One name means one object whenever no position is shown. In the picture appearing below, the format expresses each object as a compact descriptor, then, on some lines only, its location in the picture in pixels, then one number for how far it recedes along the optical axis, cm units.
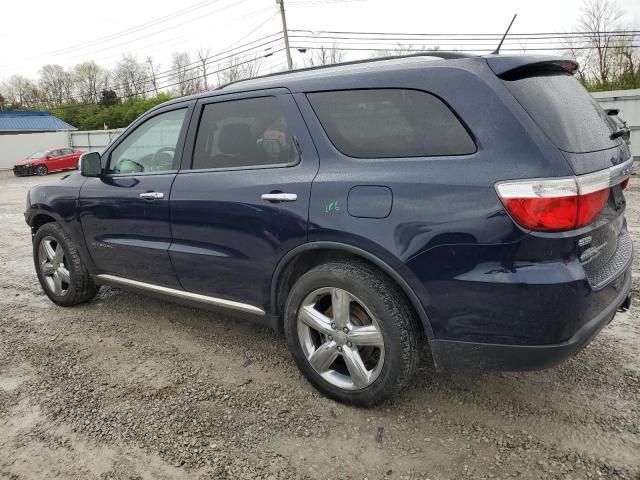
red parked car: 2508
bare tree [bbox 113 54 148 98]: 5394
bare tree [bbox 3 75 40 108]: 6381
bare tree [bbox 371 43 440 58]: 3421
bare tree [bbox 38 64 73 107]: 6209
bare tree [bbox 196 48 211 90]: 4676
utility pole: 3244
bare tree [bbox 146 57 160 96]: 5129
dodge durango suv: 209
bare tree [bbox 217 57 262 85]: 4388
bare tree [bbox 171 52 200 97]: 4887
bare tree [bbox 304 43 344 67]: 4234
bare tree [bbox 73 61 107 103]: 6194
